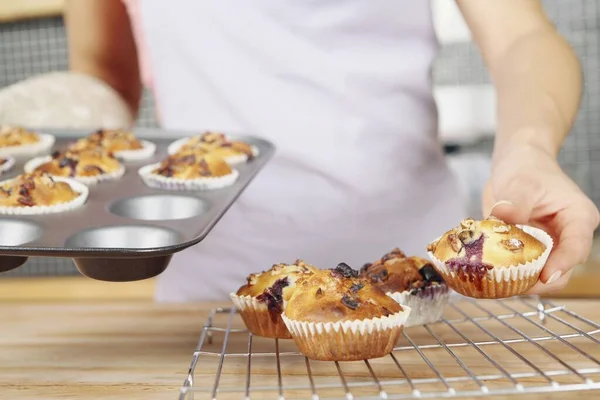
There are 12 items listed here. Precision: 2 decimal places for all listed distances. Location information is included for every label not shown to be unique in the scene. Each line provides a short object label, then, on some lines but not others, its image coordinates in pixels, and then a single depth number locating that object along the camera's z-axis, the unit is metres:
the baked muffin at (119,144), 0.88
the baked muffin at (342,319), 0.64
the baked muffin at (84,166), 0.82
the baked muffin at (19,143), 0.89
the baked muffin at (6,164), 0.84
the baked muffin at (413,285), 0.71
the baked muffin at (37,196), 0.72
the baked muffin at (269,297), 0.68
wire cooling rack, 0.61
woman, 0.92
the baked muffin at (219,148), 0.85
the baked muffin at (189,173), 0.79
